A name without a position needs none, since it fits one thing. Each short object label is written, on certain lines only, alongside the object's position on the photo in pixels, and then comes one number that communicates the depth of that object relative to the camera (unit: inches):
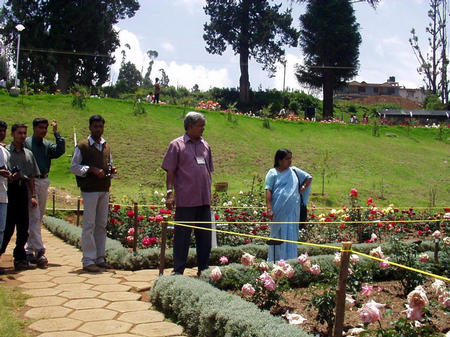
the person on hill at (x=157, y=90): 840.9
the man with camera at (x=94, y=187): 201.2
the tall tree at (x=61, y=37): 1122.7
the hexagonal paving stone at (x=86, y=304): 149.9
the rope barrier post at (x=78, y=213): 320.5
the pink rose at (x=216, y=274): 151.2
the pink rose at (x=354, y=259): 153.7
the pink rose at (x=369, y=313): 102.4
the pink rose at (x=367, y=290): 123.4
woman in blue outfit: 204.5
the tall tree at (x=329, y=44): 1217.4
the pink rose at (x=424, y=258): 173.5
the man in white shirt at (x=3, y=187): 186.4
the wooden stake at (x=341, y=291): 100.3
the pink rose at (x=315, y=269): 148.7
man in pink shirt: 175.9
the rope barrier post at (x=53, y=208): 355.9
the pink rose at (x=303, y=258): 151.5
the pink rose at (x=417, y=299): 105.3
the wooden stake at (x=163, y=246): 167.8
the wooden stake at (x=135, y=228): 220.1
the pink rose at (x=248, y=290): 136.8
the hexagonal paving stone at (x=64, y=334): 124.9
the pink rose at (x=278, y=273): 141.2
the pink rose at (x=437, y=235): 215.0
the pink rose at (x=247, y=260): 151.8
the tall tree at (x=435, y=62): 1815.9
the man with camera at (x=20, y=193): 198.4
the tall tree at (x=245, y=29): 1256.8
